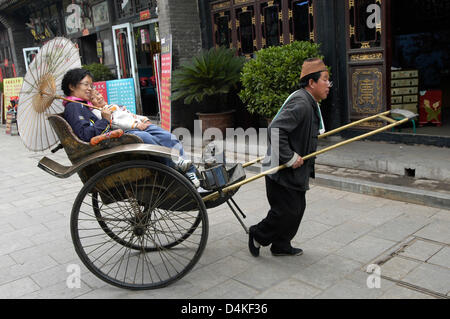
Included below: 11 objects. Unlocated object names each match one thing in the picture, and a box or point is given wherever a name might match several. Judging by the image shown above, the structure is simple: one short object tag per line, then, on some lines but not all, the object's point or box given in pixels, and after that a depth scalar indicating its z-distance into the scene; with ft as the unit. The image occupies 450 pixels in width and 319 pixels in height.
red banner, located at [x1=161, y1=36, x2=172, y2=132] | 27.89
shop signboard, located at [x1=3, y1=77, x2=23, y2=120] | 46.60
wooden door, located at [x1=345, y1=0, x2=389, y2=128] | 20.98
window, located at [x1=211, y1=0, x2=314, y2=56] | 24.23
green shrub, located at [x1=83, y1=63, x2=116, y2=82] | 39.88
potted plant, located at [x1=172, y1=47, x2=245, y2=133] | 25.41
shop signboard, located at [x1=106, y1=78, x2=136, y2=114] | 33.06
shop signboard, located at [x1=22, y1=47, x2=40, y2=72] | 51.80
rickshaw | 9.90
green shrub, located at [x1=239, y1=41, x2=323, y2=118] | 21.06
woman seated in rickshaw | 10.59
